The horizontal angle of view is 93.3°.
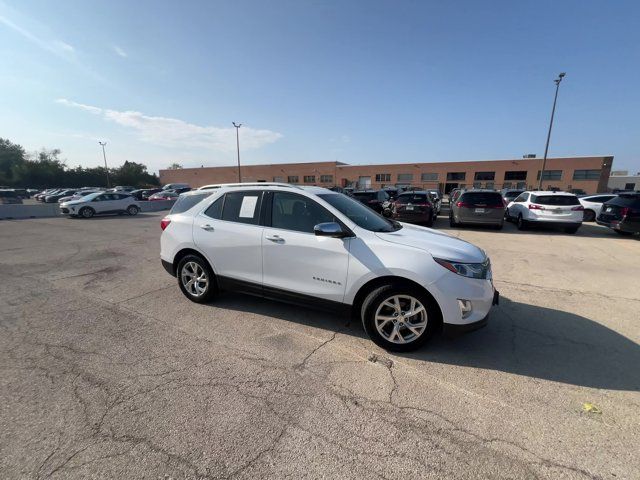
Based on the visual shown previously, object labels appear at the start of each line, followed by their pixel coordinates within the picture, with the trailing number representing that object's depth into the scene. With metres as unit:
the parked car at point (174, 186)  36.01
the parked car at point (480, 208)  12.05
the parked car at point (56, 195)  34.83
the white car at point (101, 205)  17.95
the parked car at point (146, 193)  35.47
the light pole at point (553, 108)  21.83
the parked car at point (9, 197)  21.67
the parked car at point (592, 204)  15.25
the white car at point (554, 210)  11.27
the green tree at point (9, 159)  63.92
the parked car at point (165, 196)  27.39
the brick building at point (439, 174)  51.88
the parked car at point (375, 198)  14.94
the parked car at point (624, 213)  10.13
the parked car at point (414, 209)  12.49
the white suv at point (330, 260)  3.12
